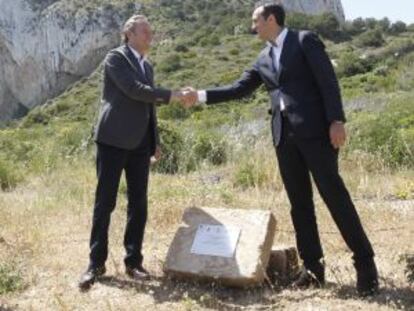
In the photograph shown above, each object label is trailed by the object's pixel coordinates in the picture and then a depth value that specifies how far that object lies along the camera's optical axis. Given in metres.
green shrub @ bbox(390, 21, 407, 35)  55.88
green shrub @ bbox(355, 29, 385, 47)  48.72
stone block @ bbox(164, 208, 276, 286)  5.41
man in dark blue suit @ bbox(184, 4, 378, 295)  5.05
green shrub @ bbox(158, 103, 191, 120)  22.03
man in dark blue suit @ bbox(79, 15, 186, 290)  5.62
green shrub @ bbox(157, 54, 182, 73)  47.40
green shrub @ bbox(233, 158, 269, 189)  9.66
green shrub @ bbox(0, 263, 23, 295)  5.79
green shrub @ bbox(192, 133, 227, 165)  12.02
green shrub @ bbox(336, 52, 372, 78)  33.62
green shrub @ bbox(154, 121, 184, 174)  12.12
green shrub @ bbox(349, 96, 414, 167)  10.38
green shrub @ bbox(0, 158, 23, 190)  12.02
